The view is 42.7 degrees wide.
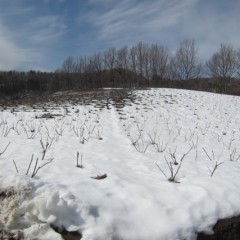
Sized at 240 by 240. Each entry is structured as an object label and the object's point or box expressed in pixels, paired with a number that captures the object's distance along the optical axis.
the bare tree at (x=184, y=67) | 44.16
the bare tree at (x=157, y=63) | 44.12
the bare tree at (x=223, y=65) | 42.62
